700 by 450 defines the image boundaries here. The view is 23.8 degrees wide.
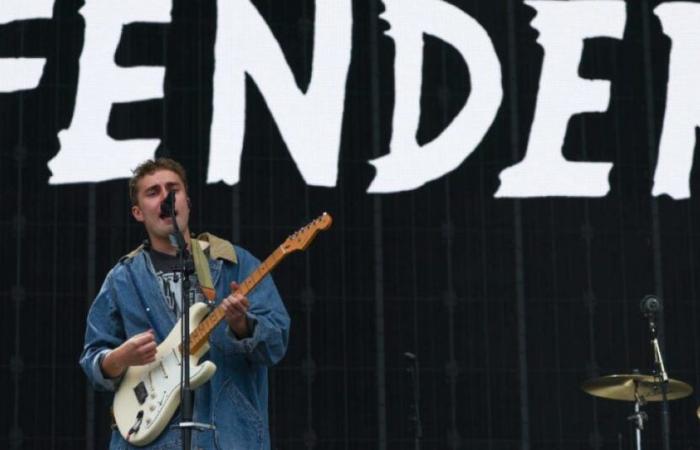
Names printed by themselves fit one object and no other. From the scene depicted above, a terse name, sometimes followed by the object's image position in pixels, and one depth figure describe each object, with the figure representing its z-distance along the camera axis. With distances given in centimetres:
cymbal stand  1476
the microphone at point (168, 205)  860
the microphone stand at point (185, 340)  817
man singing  850
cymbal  1473
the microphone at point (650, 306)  1385
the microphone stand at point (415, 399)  1461
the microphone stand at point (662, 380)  1387
